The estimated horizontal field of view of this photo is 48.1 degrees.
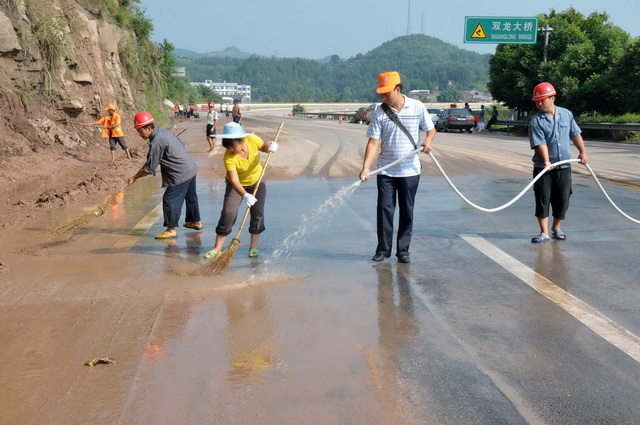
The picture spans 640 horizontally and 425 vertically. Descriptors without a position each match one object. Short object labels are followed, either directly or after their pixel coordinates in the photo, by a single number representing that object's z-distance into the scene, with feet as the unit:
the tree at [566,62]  121.49
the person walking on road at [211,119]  78.62
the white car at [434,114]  152.87
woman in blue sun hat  24.35
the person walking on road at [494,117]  143.23
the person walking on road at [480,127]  139.14
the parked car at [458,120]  129.80
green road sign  124.98
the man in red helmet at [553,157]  26.94
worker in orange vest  61.21
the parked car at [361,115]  182.80
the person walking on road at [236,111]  94.38
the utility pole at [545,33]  128.67
